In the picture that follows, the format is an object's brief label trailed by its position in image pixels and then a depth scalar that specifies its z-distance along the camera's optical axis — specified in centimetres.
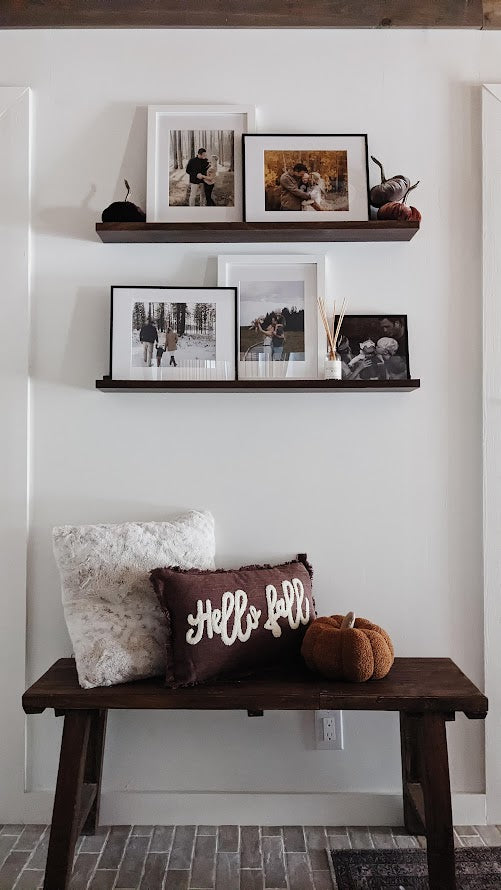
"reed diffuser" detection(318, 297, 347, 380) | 221
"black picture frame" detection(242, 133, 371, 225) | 229
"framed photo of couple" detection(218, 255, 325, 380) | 228
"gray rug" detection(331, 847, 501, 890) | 194
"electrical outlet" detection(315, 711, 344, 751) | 228
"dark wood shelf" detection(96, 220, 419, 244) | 219
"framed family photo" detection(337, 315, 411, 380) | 227
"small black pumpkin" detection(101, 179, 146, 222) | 220
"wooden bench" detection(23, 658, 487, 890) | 183
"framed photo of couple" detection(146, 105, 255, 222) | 230
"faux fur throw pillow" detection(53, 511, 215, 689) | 198
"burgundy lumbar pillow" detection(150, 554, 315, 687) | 193
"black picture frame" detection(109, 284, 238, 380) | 227
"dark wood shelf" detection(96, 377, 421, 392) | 218
